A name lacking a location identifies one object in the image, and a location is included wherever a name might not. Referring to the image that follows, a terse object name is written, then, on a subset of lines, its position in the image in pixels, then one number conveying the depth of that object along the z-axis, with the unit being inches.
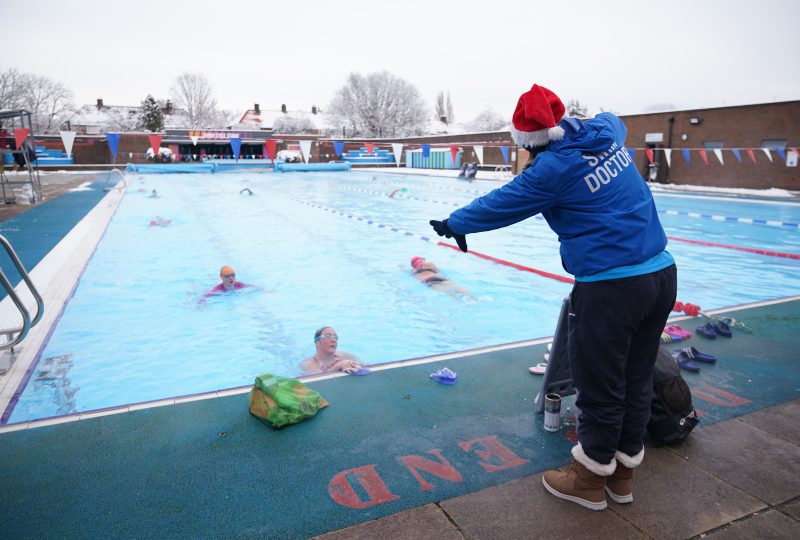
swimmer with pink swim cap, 312.7
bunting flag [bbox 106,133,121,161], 1246.6
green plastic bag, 118.3
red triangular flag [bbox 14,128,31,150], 622.8
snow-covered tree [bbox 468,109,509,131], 2719.0
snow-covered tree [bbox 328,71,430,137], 2721.5
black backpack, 109.1
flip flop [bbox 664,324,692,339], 180.9
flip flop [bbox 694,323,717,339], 178.7
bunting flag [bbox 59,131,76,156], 1050.7
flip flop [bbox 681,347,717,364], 157.3
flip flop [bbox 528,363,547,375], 149.5
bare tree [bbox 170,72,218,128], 2807.6
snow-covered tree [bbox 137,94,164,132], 2415.4
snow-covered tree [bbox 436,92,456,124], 3476.9
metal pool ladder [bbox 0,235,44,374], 129.4
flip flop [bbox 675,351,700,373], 151.1
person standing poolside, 85.2
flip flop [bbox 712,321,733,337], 180.9
